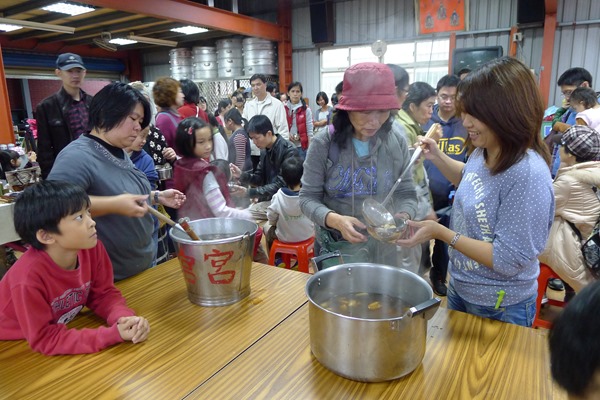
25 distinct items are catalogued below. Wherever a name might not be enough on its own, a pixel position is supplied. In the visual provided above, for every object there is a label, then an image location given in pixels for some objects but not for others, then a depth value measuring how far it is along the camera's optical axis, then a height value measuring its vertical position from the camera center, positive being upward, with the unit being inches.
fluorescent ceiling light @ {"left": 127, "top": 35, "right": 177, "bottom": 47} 354.9 +63.0
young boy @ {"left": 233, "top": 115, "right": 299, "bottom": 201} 133.2 -18.4
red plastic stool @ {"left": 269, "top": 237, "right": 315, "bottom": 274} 115.3 -41.8
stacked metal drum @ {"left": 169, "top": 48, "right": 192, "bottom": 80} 382.0 +46.1
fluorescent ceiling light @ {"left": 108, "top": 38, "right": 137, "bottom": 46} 380.8 +68.3
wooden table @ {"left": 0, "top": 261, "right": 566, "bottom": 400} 35.9 -25.5
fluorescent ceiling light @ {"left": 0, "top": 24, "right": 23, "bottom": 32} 308.9 +69.1
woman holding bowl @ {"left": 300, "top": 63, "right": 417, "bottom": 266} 58.8 -9.9
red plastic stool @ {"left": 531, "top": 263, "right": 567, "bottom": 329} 94.7 -43.8
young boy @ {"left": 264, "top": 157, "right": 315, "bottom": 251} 111.7 -29.6
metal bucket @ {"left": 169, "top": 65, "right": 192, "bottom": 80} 385.4 +37.3
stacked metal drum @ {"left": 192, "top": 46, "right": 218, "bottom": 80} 358.6 +41.9
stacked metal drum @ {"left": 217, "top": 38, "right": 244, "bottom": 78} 348.2 +44.8
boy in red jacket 41.8 -18.3
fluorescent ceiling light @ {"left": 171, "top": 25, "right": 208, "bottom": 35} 332.8 +67.3
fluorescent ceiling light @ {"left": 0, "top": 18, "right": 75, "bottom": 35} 271.8 +61.5
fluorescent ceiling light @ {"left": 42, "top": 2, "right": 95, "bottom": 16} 261.0 +69.9
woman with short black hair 52.6 -8.7
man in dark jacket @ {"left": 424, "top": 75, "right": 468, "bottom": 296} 112.3 -11.7
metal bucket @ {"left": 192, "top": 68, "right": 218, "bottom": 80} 362.3 +31.4
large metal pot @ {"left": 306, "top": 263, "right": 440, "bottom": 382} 32.9 -20.3
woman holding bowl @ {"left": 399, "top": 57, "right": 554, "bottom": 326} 42.9 -11.2
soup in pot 42.3 -21.7
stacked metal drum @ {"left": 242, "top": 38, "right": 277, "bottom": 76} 337.7 +43.7
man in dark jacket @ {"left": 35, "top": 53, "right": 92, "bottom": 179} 124.6 -0.8
